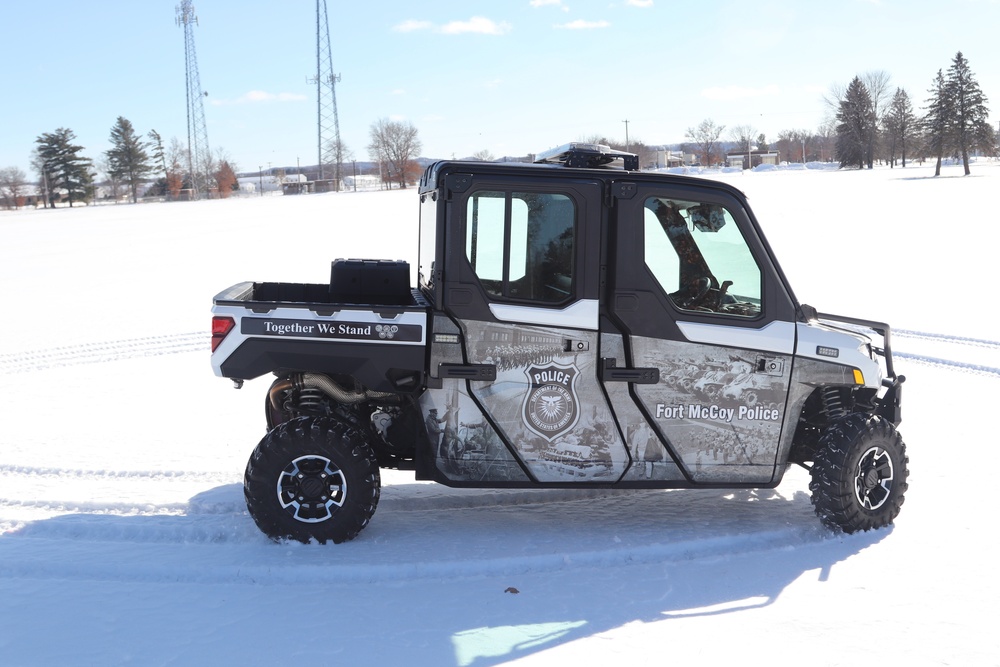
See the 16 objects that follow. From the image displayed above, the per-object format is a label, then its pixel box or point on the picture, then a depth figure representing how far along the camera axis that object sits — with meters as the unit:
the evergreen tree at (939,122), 60.94
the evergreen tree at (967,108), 61.41
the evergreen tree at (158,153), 94.00
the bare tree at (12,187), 82.88
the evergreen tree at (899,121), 85.12
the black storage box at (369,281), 5.65
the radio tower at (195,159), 65.20
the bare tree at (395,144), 68.25
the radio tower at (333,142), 64.12
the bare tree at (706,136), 80.50
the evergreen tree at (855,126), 81.12
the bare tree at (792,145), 114.25
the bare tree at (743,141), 102.50
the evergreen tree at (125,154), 88.75
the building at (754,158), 97.69
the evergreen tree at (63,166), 78.81
